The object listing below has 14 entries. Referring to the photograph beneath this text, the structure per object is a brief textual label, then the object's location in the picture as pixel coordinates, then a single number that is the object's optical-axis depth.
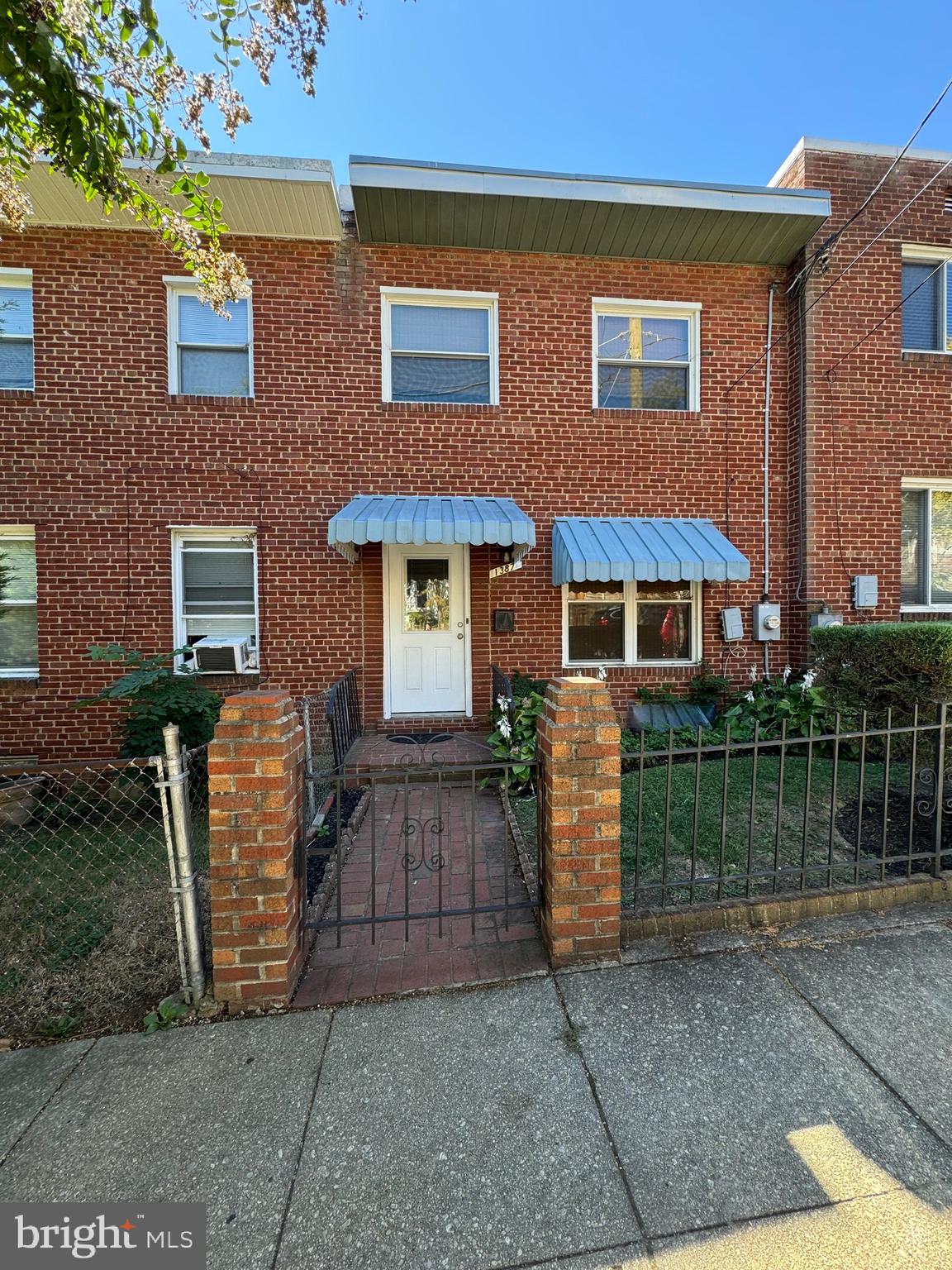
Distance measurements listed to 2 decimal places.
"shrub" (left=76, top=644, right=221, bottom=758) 5.24
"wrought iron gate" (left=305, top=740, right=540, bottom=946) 2.82
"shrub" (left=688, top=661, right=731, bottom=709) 6.76
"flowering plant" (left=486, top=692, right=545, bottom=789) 4.72
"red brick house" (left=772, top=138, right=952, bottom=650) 6.64
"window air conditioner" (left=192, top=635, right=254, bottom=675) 6.07
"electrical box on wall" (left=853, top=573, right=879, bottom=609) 6.77
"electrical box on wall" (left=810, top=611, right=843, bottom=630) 6.53
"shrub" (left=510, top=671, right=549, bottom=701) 6.19
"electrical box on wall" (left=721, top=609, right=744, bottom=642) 6.79
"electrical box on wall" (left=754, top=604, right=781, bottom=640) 6.85
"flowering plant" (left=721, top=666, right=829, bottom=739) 5.21
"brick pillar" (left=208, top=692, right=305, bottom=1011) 2.33
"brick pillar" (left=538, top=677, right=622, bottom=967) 2.54
